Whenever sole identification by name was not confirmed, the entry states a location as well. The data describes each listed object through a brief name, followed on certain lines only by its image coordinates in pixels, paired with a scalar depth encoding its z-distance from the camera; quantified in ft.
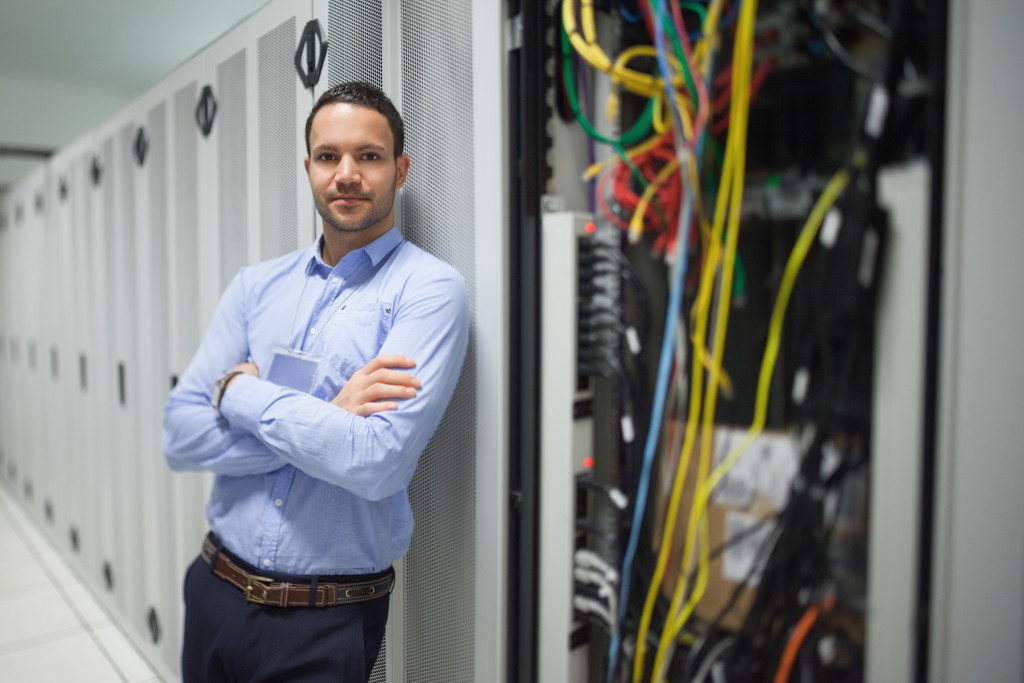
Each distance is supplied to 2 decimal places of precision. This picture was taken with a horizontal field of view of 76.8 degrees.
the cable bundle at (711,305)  2.73
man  3.72
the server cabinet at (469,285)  3.89
